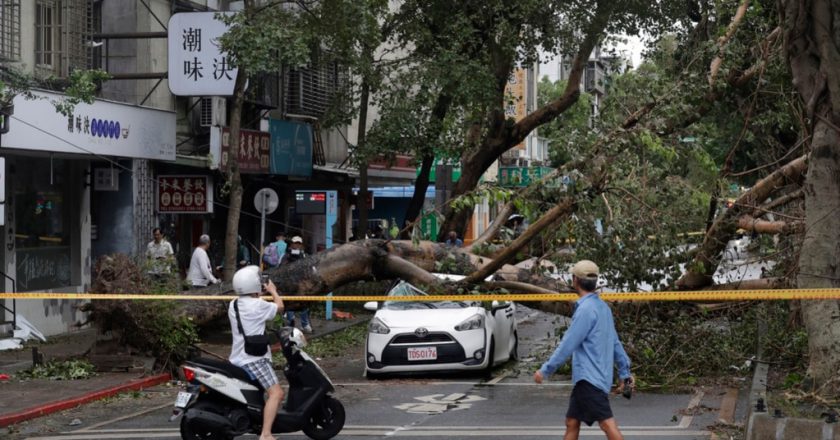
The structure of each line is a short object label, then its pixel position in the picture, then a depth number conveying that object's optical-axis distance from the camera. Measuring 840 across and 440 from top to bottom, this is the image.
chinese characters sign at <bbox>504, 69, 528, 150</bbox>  56.23
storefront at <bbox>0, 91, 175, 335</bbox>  19.61
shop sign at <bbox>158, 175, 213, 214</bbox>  24.56
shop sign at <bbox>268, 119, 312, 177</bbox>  28.12
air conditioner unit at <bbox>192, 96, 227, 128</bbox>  25.38
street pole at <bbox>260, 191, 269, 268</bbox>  23.74
